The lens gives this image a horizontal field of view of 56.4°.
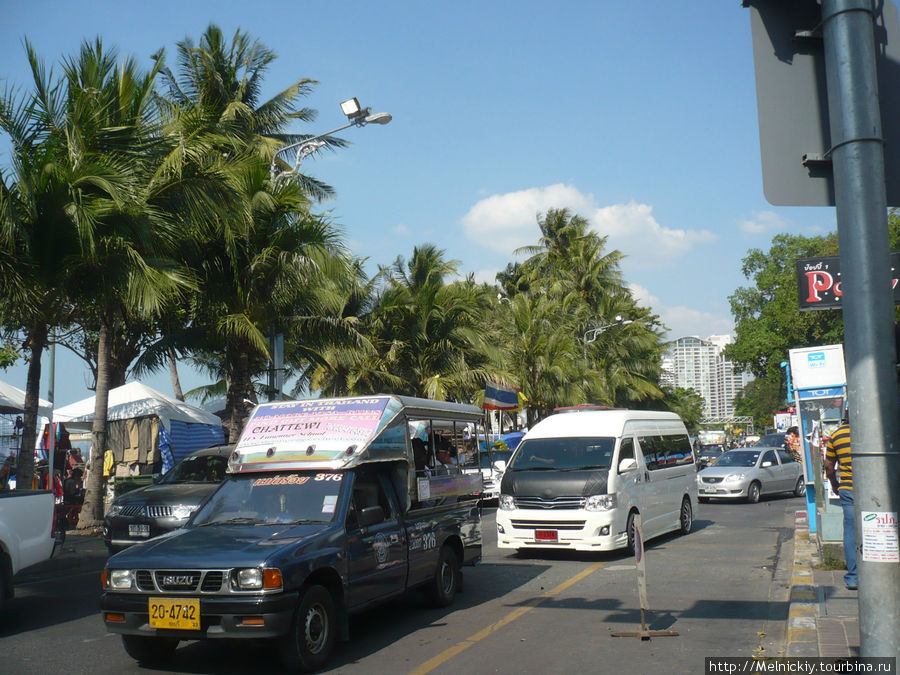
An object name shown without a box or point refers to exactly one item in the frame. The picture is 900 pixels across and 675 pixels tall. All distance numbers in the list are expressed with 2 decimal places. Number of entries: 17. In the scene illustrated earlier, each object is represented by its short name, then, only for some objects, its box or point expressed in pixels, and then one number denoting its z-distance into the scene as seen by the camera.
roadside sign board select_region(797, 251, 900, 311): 9.91
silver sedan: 23.09
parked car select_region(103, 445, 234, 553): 12.20
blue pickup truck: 6.21
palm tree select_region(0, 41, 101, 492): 12.15
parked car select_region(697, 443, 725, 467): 43.82
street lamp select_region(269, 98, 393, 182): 18.36
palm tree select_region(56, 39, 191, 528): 12.76
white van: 12.16
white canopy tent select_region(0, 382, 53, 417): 19.72
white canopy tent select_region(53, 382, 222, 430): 22.92
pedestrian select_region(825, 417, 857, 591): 7.75
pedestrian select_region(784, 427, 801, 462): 27.05
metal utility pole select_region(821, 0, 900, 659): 3.09
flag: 27.52
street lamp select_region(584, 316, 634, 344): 46.79
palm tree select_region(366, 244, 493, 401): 28.41
